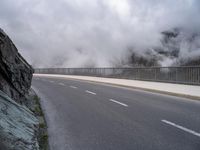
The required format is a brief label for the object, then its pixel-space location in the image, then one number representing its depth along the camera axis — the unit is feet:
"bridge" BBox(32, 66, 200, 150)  11.66
